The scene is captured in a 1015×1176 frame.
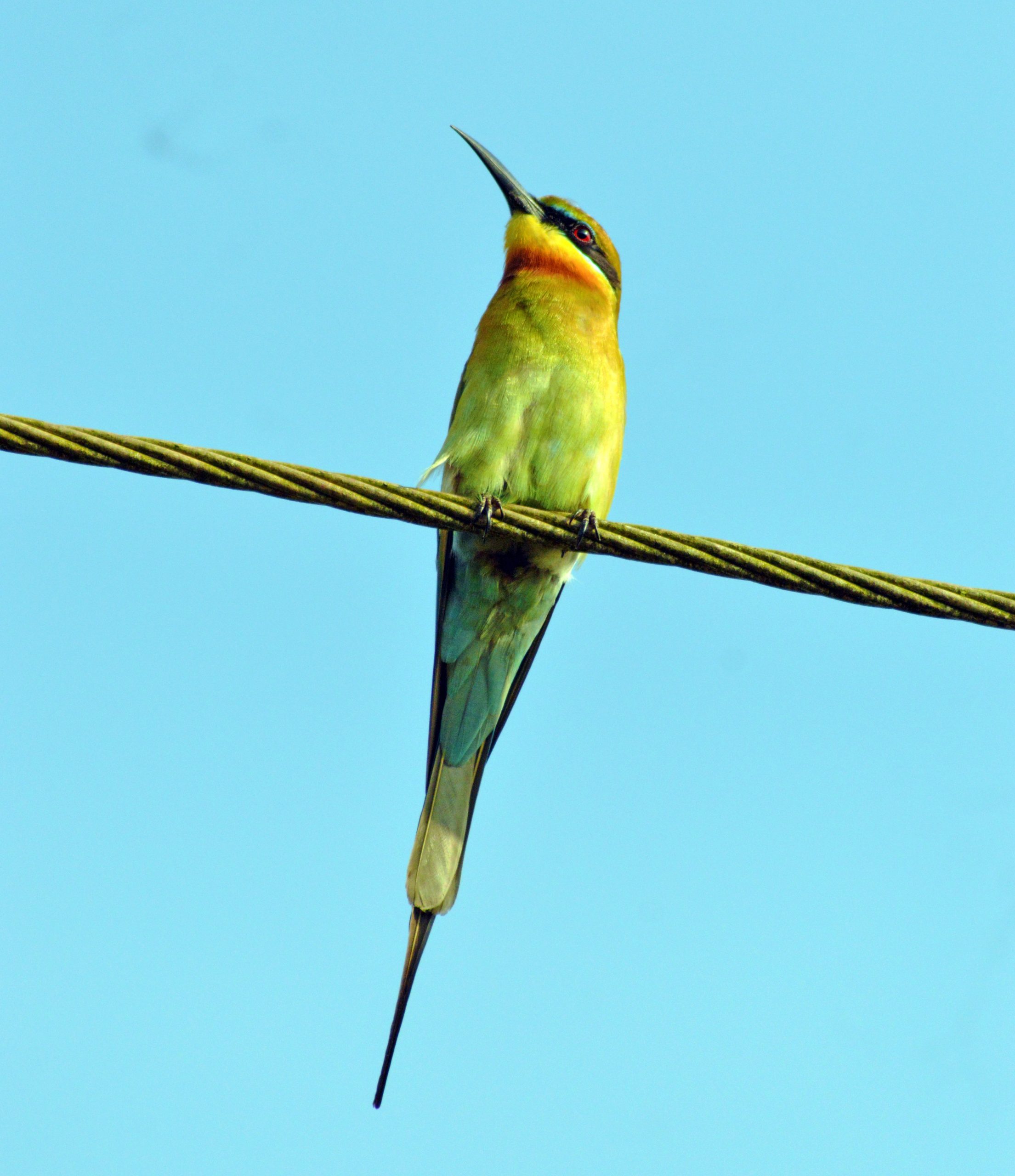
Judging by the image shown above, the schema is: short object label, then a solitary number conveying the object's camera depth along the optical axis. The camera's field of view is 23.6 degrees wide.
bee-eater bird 8.27
